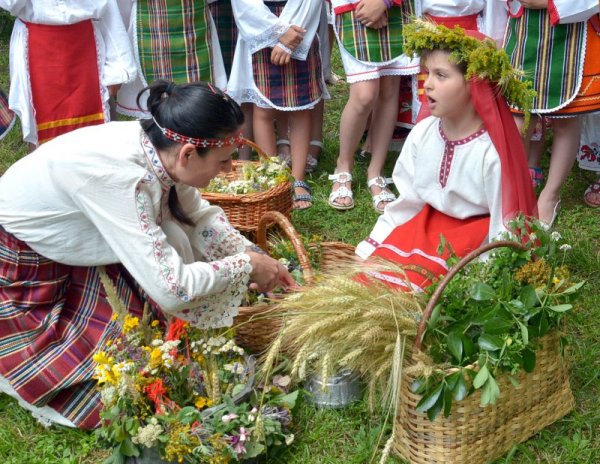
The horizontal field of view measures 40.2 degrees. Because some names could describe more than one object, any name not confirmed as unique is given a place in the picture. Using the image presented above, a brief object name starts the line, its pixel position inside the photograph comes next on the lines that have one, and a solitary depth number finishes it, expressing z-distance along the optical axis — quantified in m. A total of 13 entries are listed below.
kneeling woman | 2.62
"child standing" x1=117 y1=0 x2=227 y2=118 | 4.67
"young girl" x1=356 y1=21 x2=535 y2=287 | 3.19
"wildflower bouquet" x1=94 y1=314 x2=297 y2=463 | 2.55
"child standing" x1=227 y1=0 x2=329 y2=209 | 4.50
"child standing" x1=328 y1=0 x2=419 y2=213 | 4.45
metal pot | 2.95
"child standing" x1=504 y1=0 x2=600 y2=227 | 4.01
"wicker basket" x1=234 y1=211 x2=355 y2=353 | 3.01
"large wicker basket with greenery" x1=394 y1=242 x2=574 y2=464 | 2.54
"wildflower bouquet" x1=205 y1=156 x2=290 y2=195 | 4.09
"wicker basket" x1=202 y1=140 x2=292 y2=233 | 3.92
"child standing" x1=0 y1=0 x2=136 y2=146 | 4.47
